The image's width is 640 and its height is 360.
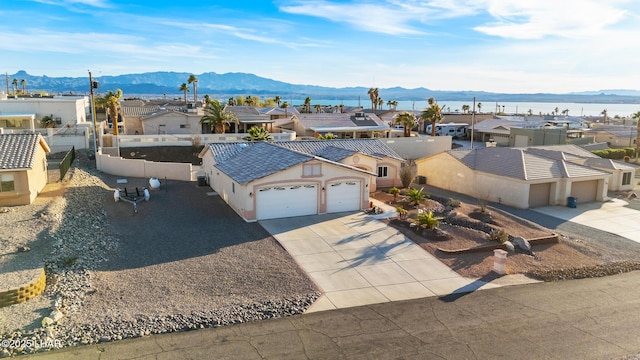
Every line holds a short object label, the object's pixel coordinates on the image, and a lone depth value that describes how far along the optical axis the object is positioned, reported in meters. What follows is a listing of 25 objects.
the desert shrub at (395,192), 31.86
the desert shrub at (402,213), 26.64
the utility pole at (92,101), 36.94
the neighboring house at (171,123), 54.12
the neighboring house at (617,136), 63.50
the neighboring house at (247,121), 59.50
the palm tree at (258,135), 44.59
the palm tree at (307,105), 105.38
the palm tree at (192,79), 108.53
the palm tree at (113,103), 49.36
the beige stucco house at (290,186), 25.97
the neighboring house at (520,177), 32.19
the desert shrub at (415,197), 29.83
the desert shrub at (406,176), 36.03
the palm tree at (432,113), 60.47
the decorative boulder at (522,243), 22.28
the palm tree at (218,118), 51.91
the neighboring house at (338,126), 61.28
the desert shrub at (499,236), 22.58
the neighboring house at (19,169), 25.39
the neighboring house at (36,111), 47.16
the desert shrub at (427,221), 23.89
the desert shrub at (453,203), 29.58
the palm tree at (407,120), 57.66
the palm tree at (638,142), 54.96
